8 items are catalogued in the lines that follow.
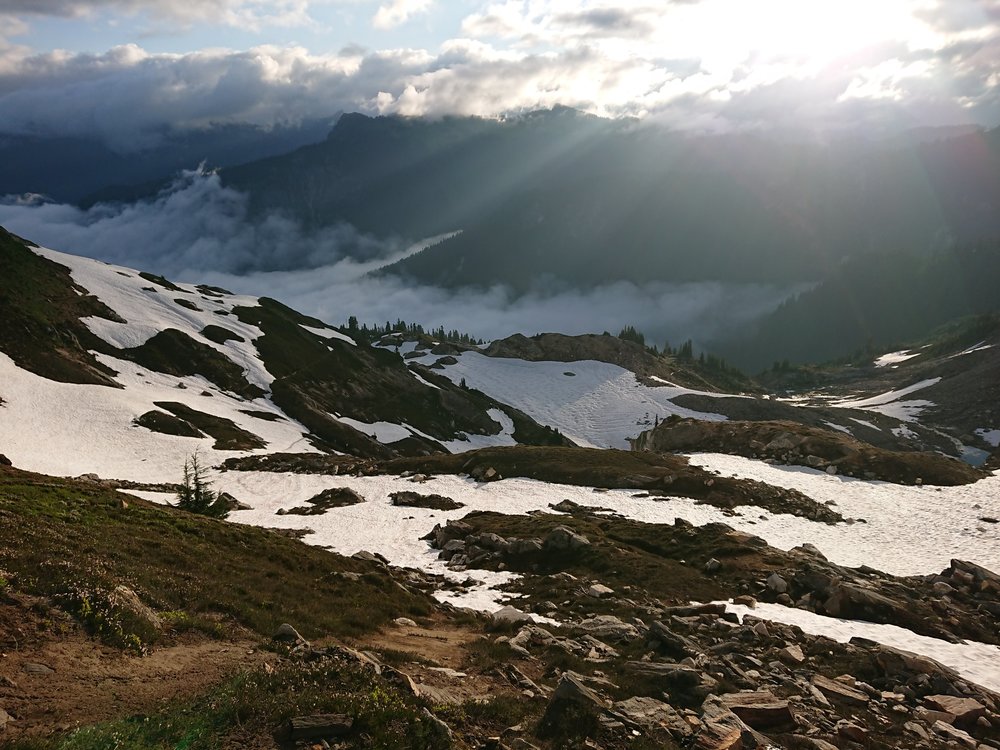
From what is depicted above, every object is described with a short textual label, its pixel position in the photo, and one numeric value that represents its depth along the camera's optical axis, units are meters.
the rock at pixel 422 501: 47.62
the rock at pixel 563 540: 33.72
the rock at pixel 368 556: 31.48
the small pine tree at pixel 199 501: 37.53
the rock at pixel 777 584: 28.39
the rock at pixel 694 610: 24.83
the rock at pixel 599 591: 27.11
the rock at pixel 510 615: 22.64
